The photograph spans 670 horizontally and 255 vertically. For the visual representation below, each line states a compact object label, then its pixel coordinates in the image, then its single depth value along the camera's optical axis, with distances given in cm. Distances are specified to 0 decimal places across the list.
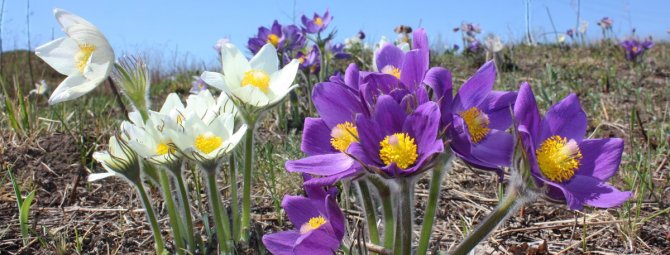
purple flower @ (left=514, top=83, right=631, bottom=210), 29
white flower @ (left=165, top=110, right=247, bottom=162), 39
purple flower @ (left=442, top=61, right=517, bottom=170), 29
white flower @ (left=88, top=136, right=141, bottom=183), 42
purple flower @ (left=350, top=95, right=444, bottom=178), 28
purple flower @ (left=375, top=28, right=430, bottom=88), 32
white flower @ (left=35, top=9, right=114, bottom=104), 40
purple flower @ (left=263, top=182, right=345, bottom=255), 35
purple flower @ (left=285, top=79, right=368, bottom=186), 31
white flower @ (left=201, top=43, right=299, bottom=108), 40
